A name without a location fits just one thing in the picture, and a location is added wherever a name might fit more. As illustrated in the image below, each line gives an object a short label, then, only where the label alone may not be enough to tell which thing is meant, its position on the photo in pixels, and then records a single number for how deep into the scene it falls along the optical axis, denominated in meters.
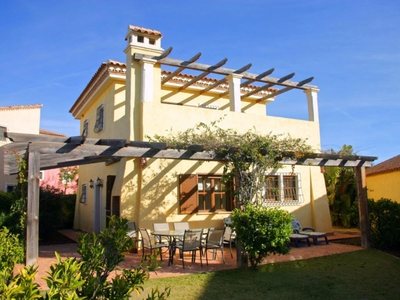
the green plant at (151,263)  4.04
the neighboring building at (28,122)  24.38
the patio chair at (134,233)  11.43
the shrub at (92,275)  2.97
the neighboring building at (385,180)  19.09
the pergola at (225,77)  12.84
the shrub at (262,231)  8.89
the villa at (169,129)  12.39
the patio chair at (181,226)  11.68
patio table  9.81
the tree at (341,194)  18.17
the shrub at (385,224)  11.71
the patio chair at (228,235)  10.85
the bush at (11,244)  7.71
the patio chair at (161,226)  11.16
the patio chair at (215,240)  9.86
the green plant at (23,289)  2.82
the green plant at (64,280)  3.05
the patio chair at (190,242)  9.41
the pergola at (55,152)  7.79
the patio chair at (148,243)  9.92
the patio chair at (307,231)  12.76
